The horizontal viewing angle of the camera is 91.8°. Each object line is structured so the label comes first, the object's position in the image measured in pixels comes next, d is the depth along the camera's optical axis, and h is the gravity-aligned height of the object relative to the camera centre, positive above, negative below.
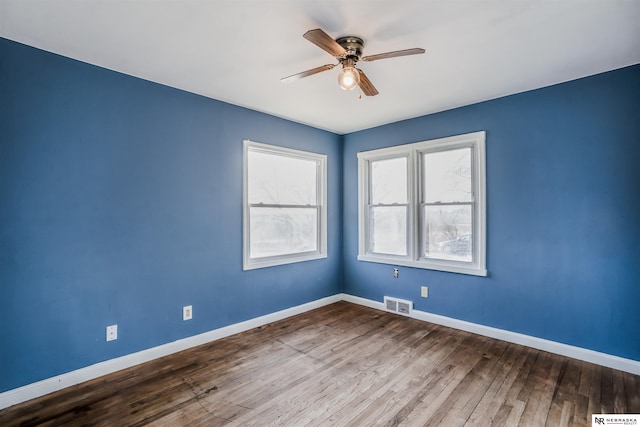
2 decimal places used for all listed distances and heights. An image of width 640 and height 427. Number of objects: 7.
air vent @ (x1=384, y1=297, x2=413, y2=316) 4.03 -1.20
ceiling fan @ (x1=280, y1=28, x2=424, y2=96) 1.93 +1.07
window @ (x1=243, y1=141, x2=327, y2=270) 3.73 +0.13
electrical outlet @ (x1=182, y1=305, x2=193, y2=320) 3.10 -0.97
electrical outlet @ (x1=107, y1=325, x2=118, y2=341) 2.62 -0.99
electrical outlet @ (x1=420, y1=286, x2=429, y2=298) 3.88 -0.96
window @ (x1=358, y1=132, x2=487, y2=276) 3.56 +0.14
